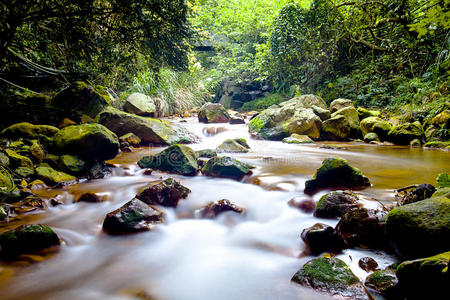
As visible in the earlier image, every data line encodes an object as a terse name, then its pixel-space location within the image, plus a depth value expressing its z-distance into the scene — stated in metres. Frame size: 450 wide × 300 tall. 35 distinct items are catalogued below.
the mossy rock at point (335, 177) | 3.43
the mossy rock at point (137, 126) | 7.27
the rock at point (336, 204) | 2.73
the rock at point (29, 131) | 4.61
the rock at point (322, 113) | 9.27
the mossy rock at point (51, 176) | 3.95
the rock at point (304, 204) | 3.13
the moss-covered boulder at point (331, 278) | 1.71
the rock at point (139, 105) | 10.09
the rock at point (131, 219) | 2.78
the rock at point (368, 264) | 1.96
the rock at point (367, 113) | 8.91
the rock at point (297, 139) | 8.25
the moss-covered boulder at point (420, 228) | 1.69
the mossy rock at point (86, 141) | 4.51
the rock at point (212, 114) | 11.48
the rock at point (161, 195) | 3.40
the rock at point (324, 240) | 2.27
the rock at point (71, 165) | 4.35
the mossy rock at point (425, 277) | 1.35
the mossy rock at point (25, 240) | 2.22
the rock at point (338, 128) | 8.50
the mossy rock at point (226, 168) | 4.47
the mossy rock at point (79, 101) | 6.37
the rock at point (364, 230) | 2.23
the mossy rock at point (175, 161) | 4.74
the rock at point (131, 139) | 7.04
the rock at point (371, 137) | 7.93
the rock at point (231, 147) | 6.93
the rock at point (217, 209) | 3.26
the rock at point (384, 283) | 1.66
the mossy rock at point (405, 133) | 7.29
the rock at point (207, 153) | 5.93
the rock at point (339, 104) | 9.89
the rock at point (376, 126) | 7.80
